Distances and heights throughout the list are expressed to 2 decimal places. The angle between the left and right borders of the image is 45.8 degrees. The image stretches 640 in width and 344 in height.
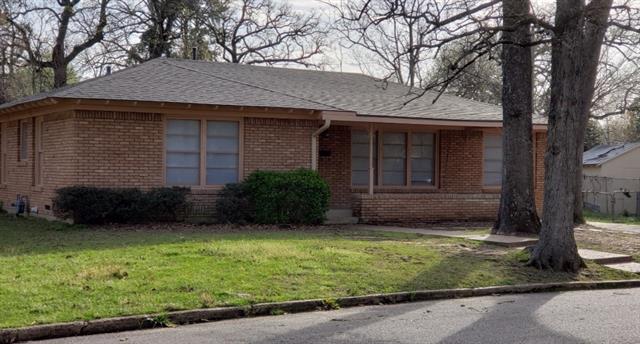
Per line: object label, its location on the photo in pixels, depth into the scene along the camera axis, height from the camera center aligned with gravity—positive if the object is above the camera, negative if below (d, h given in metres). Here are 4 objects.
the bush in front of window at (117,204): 16.92 -0.50
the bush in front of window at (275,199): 18.39 -0.38
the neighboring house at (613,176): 37.94 +0.56
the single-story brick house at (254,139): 17.98 +1.20
